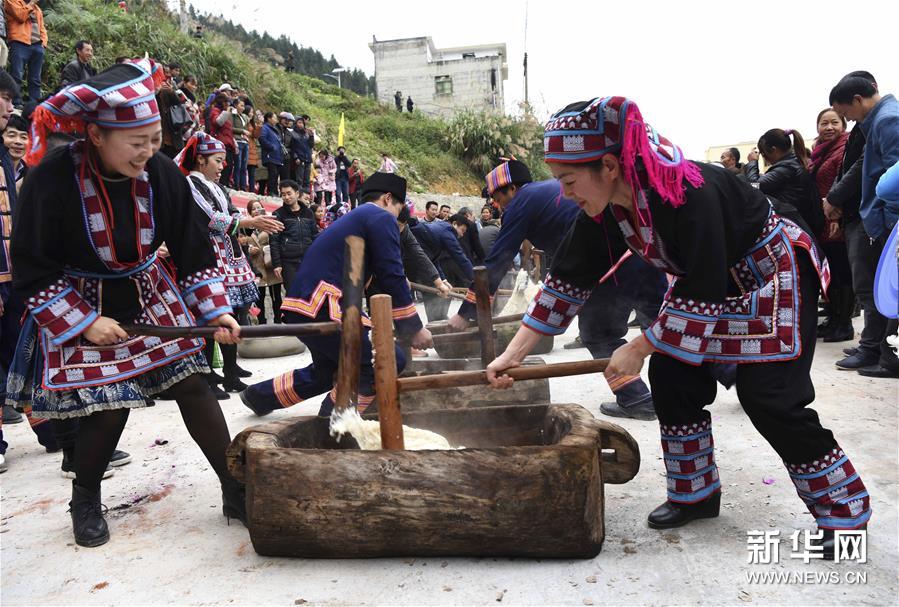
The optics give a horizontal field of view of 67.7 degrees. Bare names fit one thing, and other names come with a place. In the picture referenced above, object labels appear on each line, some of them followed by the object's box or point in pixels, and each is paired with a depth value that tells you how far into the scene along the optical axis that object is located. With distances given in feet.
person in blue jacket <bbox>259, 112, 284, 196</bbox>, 43.18
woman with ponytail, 18.86
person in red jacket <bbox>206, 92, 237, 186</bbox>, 34.17
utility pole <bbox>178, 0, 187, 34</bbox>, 64.05
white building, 133.28
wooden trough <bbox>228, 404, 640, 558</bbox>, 7.42
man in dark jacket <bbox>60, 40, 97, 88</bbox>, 28.55
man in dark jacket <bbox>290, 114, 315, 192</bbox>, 47.34
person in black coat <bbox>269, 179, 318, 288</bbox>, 25.21
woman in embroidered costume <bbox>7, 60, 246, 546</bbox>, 7.93
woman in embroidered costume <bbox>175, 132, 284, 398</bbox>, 15.08
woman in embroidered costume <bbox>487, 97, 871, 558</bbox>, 7.04
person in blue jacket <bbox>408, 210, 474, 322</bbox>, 28.89
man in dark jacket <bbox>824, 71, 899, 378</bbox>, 14.96
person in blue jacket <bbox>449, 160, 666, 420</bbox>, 13.57
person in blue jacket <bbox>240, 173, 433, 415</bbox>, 12.46
